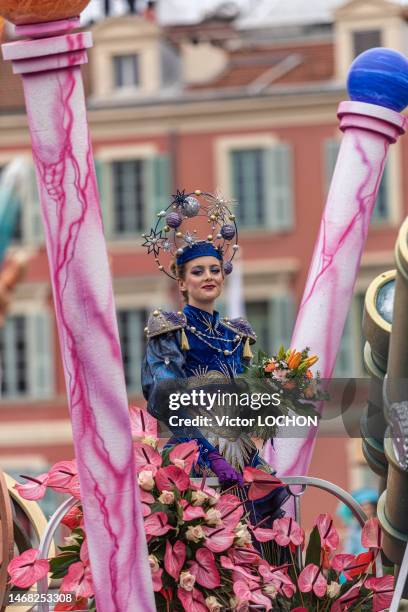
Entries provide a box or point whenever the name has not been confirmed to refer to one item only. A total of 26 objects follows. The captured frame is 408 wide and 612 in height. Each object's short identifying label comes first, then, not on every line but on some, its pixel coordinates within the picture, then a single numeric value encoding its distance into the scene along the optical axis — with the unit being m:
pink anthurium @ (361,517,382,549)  9.79
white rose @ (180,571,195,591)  9.26
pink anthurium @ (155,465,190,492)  9.49
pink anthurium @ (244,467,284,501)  9.56
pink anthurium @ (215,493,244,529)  9.46
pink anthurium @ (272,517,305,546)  9.69
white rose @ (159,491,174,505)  9.44
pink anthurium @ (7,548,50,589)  9.38
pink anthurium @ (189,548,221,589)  9.31
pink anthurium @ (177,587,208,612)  9.21
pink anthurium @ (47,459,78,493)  9.57
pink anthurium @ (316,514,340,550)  9.92
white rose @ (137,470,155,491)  9.45
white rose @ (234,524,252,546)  9.42
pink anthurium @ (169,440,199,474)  9.50
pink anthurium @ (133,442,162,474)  9.55
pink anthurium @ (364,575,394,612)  9.62
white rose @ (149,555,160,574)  9.29
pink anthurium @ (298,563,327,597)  9.63
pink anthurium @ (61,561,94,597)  9.26
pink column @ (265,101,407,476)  11.25
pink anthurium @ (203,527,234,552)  9.35
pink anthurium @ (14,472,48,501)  9.66
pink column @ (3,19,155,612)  8.88
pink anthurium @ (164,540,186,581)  9.30
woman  10.39
